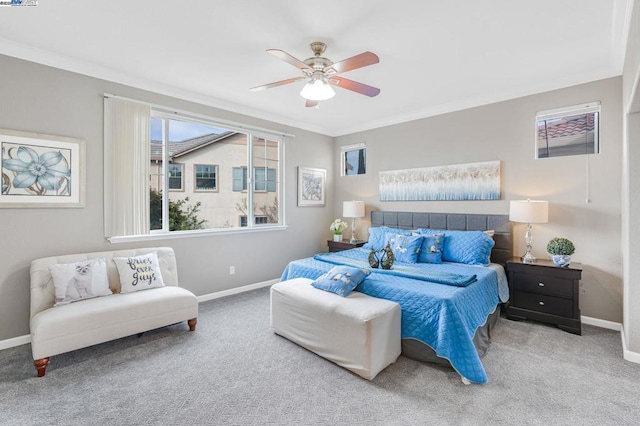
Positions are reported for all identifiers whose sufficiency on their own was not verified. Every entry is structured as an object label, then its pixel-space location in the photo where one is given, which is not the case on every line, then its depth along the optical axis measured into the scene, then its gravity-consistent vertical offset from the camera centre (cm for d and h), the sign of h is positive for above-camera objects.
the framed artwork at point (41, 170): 279 +42
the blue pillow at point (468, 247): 361 -43
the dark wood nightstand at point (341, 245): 507 -54
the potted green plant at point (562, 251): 320 -41
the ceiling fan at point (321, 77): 255 +121
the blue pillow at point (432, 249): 375 -46
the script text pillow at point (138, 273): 304 -61
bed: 228 -72
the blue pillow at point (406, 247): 380 -44
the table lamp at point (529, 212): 333 +0
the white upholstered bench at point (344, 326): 232 -94
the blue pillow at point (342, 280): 278 -63
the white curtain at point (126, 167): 334 +53
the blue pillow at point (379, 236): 441 -35
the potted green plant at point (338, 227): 534 -25
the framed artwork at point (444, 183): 407 +43
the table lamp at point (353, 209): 516 +6
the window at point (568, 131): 340 +94
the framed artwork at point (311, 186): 541 +48
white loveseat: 239 -87
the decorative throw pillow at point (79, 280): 272 -61
